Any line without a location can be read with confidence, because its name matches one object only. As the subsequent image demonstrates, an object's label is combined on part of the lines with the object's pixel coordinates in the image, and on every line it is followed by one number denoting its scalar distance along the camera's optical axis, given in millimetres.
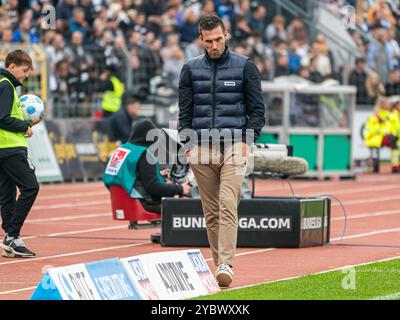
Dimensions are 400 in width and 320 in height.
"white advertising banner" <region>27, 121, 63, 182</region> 25562
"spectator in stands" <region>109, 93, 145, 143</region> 21672
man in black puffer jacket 11336
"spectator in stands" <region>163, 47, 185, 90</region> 30656
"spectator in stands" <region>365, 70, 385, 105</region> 35938
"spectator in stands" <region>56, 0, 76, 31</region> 29734
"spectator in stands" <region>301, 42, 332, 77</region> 33644
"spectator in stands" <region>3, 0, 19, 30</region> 28641
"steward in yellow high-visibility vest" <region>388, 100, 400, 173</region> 33656
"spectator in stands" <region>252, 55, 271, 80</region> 32469
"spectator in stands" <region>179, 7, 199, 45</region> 33312
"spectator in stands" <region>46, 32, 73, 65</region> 27625
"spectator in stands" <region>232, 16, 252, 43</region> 34284
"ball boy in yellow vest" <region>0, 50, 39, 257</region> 13242
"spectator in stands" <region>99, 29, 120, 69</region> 28922
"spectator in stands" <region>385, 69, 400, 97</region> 38000
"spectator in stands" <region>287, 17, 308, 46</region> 35281
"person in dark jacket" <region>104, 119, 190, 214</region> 15289
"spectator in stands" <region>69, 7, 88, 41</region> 29683
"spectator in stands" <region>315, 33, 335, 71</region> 33938
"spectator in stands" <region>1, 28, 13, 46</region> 27031
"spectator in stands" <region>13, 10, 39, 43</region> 28125
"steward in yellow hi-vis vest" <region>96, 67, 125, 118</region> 28688
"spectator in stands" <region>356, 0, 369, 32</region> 37906
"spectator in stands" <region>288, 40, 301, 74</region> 33594
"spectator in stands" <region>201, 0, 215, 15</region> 33875
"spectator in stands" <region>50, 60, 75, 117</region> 27578
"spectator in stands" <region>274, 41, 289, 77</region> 32781
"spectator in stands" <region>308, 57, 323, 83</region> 33438
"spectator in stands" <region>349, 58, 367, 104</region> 34969
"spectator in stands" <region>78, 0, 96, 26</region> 30531
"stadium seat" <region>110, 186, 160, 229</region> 15577
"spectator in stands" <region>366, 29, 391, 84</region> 37531
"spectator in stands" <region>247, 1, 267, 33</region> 35656
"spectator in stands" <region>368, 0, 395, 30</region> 38688
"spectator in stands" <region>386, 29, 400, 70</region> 38375
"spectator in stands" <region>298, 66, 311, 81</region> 33500
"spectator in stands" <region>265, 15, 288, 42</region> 35469
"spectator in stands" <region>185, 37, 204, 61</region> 31609
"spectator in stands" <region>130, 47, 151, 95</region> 29609
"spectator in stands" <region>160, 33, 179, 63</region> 30609
